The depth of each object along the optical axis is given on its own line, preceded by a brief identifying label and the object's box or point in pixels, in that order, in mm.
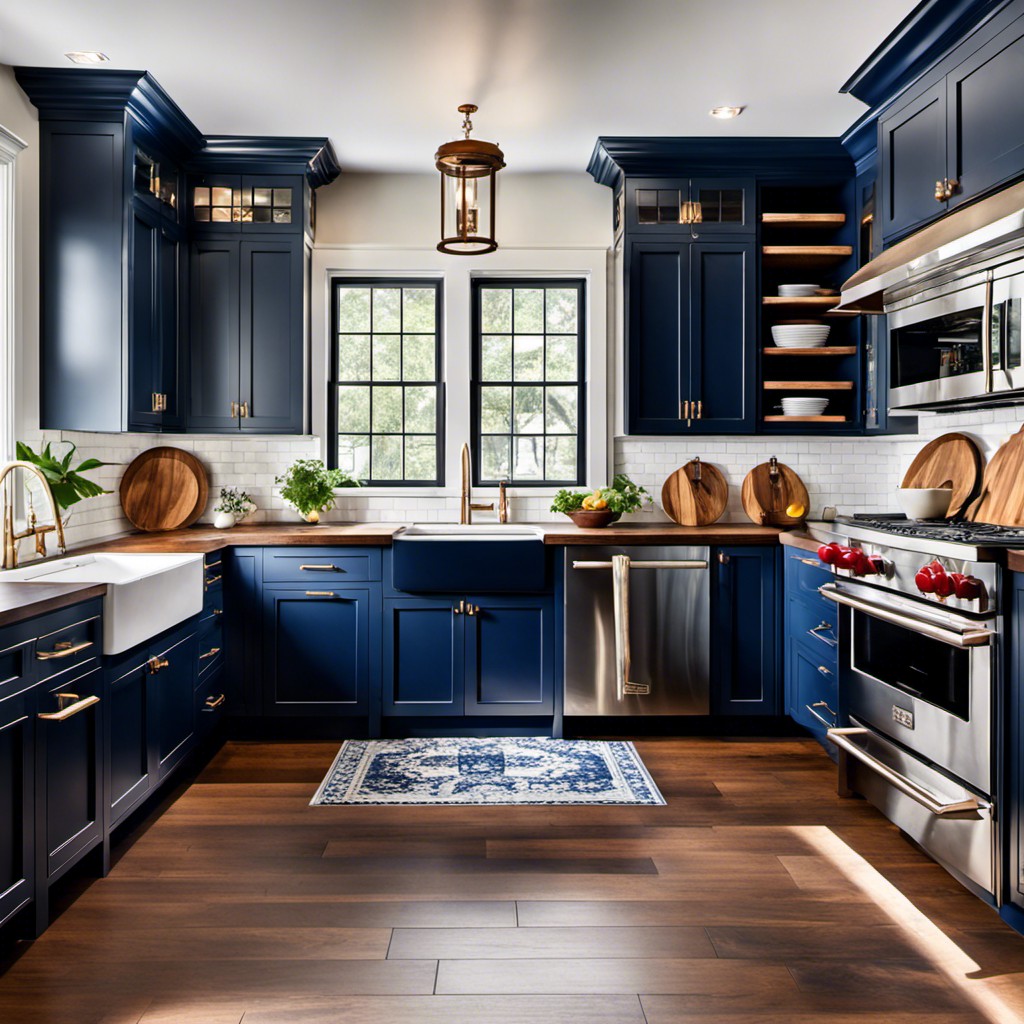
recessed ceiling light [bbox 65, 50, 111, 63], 3480
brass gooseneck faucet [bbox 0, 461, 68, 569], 3037
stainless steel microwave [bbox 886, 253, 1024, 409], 2867
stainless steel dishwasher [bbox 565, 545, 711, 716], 4242
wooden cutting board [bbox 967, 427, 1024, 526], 3330
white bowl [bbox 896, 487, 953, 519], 3490
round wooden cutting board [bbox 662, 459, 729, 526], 4848
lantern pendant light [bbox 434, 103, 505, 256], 3777
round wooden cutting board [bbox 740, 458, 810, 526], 4852
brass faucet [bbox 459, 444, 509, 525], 4816
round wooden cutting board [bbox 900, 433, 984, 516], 3777
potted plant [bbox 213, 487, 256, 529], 4750
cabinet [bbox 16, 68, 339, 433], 3740
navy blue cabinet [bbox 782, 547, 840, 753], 3664
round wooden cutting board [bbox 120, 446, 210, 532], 4598
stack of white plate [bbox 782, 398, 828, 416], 4574
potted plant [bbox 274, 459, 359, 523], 4617
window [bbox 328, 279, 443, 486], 5016
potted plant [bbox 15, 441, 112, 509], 3230
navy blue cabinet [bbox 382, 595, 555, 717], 4266
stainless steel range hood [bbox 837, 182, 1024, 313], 2672
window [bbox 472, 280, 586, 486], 5027
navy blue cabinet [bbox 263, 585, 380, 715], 4234
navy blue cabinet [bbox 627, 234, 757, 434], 4590
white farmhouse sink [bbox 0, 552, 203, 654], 2828
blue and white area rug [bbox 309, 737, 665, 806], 3516
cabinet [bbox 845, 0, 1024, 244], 2842
